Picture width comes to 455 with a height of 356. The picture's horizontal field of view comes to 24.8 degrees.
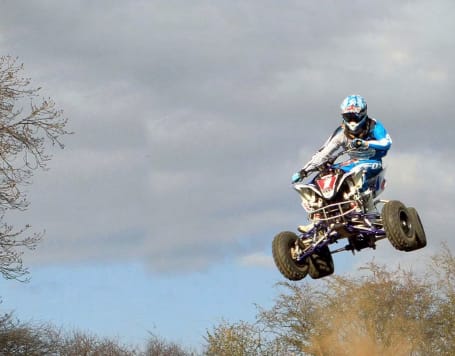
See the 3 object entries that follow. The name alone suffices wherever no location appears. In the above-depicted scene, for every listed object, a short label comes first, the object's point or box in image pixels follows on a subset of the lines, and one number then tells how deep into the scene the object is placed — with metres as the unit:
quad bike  19.14
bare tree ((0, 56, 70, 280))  30.47
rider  19.12
